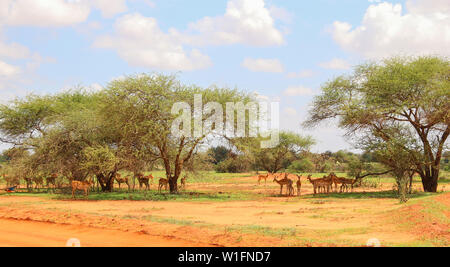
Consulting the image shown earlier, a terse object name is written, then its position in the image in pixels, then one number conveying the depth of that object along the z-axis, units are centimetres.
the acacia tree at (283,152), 6084
